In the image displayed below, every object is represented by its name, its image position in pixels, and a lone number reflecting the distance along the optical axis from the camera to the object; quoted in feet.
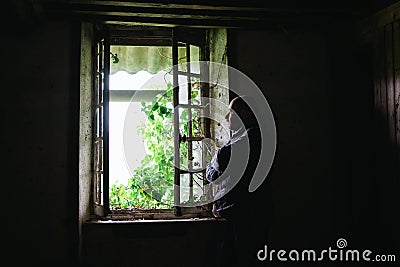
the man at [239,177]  8.02
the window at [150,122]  9.96
